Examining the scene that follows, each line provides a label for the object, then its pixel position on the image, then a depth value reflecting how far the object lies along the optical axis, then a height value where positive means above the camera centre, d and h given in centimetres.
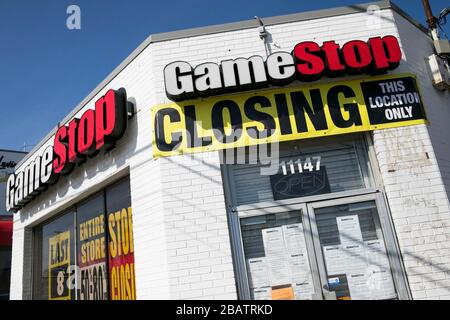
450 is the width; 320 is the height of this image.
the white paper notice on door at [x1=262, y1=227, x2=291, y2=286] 505 +19
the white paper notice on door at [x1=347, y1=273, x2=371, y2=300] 490 -31
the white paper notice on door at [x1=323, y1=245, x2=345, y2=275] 503 +5
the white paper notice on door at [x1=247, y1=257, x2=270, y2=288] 504 +2
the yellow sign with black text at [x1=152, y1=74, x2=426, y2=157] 541 +207
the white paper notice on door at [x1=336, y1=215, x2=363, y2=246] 514 +39
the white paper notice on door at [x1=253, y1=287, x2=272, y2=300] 497 -25
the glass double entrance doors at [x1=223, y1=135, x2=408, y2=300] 498 +50
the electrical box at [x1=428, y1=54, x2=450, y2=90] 606 +261
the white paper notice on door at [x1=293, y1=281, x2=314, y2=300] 495 -28
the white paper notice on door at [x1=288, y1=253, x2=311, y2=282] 503 +1
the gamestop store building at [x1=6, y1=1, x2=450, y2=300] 499 +147
